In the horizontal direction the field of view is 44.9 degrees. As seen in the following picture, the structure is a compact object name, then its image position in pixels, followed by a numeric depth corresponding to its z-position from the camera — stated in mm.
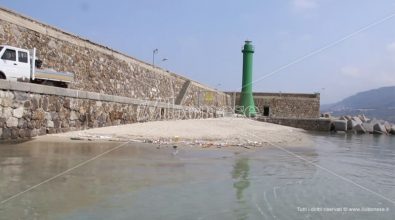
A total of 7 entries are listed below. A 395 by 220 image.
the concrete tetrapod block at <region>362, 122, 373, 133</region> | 41225
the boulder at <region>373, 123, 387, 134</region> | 41238
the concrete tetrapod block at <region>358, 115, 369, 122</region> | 48888
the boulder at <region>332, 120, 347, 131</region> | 40969
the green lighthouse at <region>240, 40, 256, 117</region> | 45219
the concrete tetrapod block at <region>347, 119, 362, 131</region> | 41588
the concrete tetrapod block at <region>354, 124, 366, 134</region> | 40556
